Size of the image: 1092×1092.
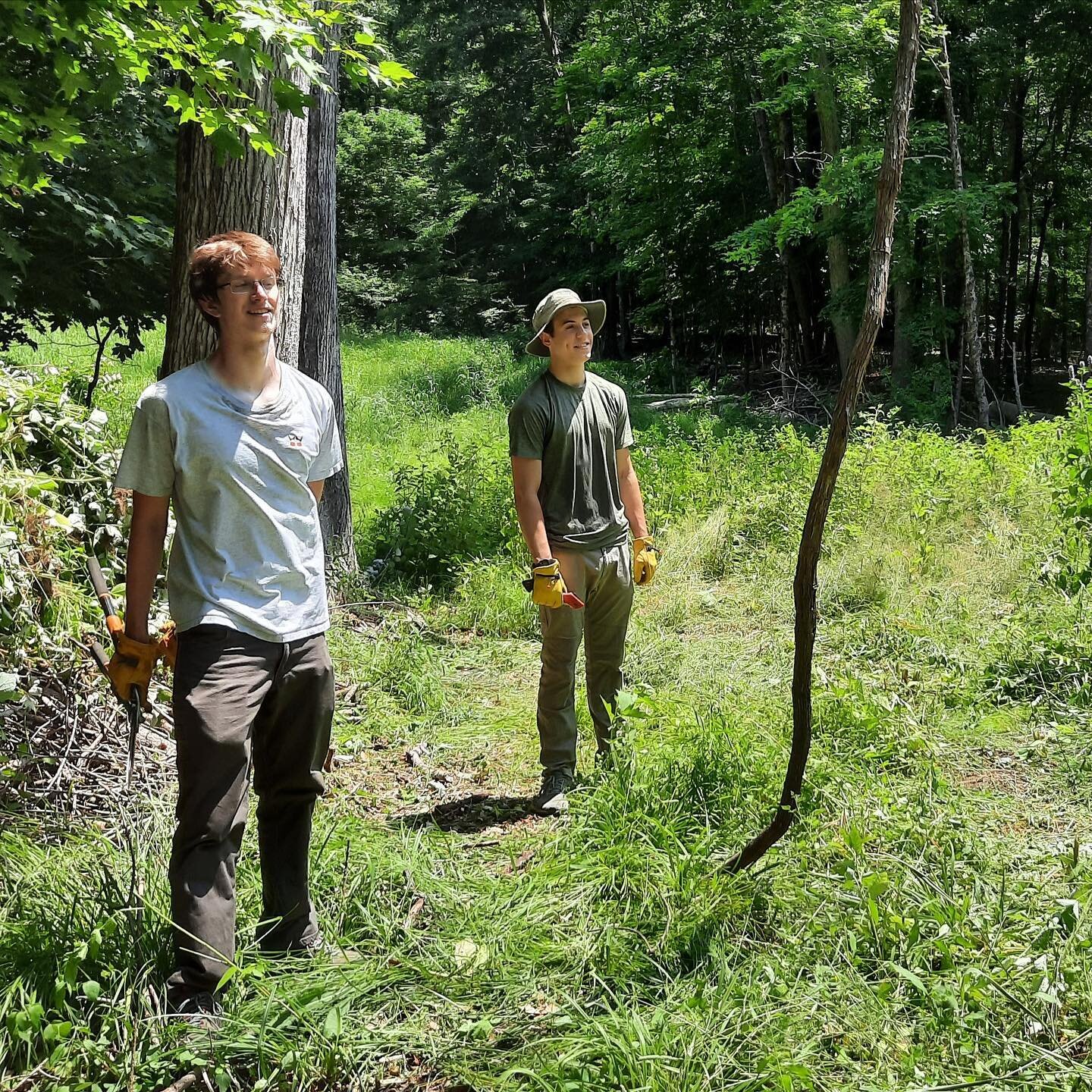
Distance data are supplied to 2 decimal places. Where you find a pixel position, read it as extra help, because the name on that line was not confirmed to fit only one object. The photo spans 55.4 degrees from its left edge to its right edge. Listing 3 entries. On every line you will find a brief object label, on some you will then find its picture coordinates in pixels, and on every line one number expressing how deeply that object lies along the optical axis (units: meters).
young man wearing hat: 4.29
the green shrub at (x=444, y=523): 8.23
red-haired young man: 2.76
